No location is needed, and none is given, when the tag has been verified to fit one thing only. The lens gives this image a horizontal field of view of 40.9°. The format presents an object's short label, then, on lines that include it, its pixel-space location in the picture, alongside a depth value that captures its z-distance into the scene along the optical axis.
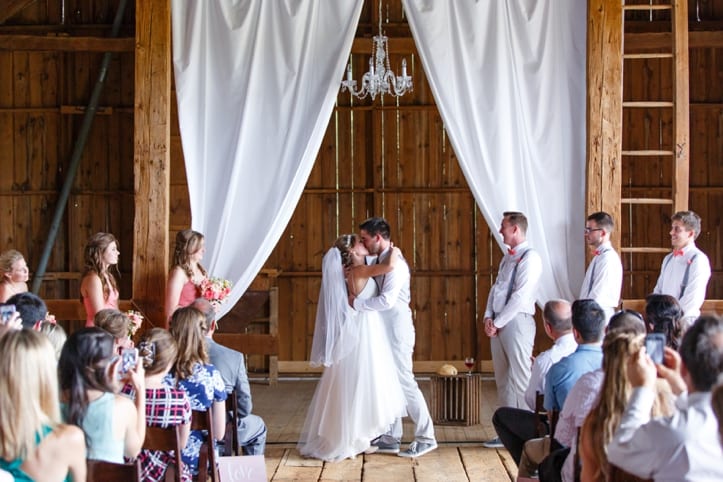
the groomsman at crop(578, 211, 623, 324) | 6.52
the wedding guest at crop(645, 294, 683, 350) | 4.70
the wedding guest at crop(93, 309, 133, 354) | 4.55
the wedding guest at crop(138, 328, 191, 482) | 4.06
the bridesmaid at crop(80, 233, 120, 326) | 6.15
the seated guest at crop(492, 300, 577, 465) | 5.18
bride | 6.44
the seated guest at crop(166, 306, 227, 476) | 4.45
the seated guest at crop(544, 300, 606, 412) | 4.56
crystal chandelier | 8.62
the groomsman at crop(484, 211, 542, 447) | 6.66
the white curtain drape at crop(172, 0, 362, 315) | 6.80
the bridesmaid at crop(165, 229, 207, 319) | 6.43
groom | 6.52
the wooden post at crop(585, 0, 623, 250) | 6.80
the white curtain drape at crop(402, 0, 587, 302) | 6.84
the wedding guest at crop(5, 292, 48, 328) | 4.65
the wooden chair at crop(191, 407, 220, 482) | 4.36
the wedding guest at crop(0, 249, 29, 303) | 5.89
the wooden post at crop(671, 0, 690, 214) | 6.88
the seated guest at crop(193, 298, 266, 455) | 5.11
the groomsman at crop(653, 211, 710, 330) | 6.62
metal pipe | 10.78
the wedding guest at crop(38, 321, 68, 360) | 4.52
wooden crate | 7.71
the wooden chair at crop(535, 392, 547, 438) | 4.91
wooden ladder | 6.88
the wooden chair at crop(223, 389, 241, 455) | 5.12
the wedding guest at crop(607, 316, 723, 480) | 2.90
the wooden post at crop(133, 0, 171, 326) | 6.91
